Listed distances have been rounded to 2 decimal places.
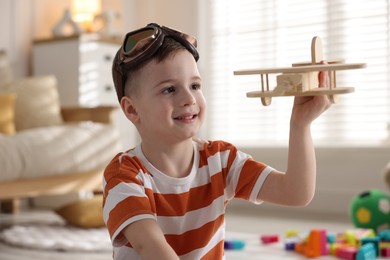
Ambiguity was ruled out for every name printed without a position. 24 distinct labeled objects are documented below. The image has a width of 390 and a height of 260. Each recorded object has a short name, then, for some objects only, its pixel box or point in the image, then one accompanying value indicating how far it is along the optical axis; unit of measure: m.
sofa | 2.51
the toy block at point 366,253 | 1.92
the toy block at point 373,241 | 2.09
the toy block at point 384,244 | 2.13
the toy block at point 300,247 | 2.17
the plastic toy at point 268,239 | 2.37
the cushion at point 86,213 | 2.71
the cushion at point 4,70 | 3.27
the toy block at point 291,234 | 2.43
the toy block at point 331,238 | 2.27
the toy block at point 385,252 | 2.07
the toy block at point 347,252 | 2.00
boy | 1.03
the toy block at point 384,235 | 2.21
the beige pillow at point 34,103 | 3.15
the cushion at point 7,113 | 2.86
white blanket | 2.48
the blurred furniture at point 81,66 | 3.72
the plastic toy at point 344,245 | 2.00
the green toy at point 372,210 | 2.43
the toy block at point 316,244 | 2.10
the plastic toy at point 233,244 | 2.26
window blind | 3.30
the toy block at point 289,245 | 2.23
